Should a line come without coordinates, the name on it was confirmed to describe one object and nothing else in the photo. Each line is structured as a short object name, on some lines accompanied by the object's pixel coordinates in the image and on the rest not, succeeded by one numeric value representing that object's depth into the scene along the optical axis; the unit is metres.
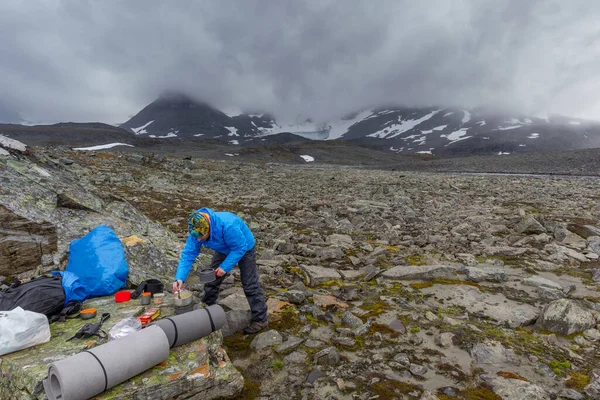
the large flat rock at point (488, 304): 5.73
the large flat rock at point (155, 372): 3.48
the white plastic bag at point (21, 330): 3.80
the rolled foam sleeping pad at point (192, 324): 4.21
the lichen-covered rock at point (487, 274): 7.25
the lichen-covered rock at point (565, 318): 5.16
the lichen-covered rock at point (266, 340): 5.10
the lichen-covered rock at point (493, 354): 4.56
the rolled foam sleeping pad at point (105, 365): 3.14
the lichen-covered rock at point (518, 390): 3.78
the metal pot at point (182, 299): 4.88
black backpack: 4.57
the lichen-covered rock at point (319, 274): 7.52
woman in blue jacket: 5.06
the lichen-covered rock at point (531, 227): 10.57
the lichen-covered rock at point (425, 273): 7.50
